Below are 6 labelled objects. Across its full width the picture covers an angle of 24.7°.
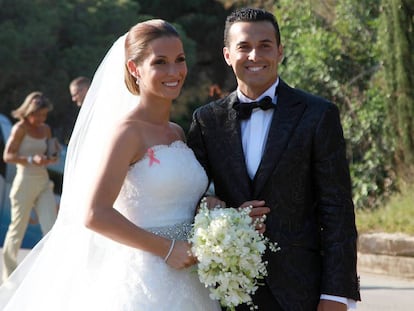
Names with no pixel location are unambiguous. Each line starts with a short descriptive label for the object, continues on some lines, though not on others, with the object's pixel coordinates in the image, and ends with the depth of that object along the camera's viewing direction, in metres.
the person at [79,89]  9.92
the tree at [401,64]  11.03
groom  4.21
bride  4.24
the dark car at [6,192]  14.34
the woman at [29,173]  10.14
